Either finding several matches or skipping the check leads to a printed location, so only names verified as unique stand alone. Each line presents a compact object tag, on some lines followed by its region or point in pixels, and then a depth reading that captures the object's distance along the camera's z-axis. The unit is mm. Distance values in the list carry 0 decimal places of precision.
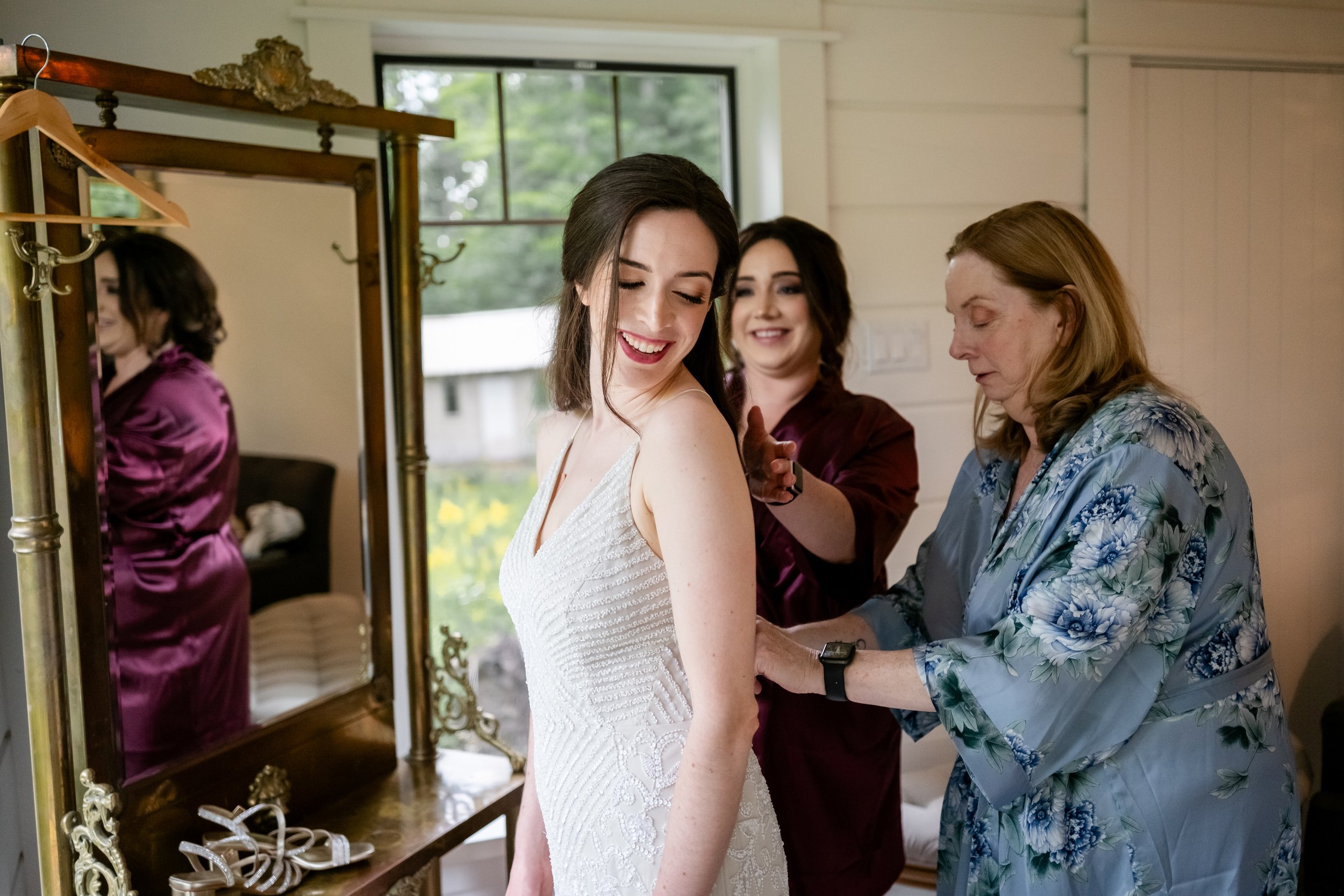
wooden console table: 1553
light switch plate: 2607
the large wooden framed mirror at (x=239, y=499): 1403
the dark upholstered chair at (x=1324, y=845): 2568
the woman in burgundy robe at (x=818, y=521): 1725
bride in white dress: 1057
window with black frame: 2514
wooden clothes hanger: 1165
